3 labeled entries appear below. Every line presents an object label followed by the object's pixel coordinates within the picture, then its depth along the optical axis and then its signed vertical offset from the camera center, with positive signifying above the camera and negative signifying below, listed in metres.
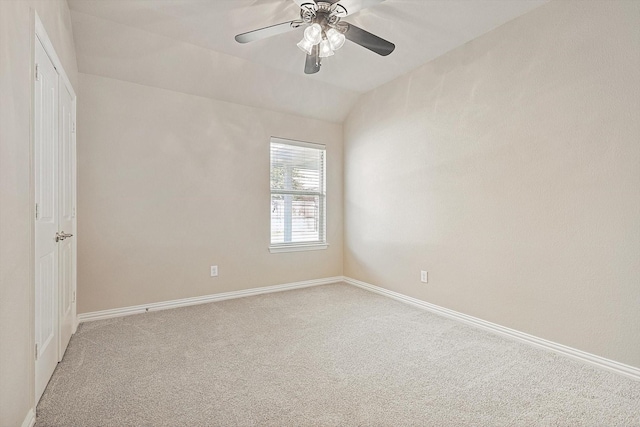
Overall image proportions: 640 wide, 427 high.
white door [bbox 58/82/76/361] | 2.30 -0.04
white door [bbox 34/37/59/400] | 1.74 -0.03
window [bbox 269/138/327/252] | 4.21 +0.22
